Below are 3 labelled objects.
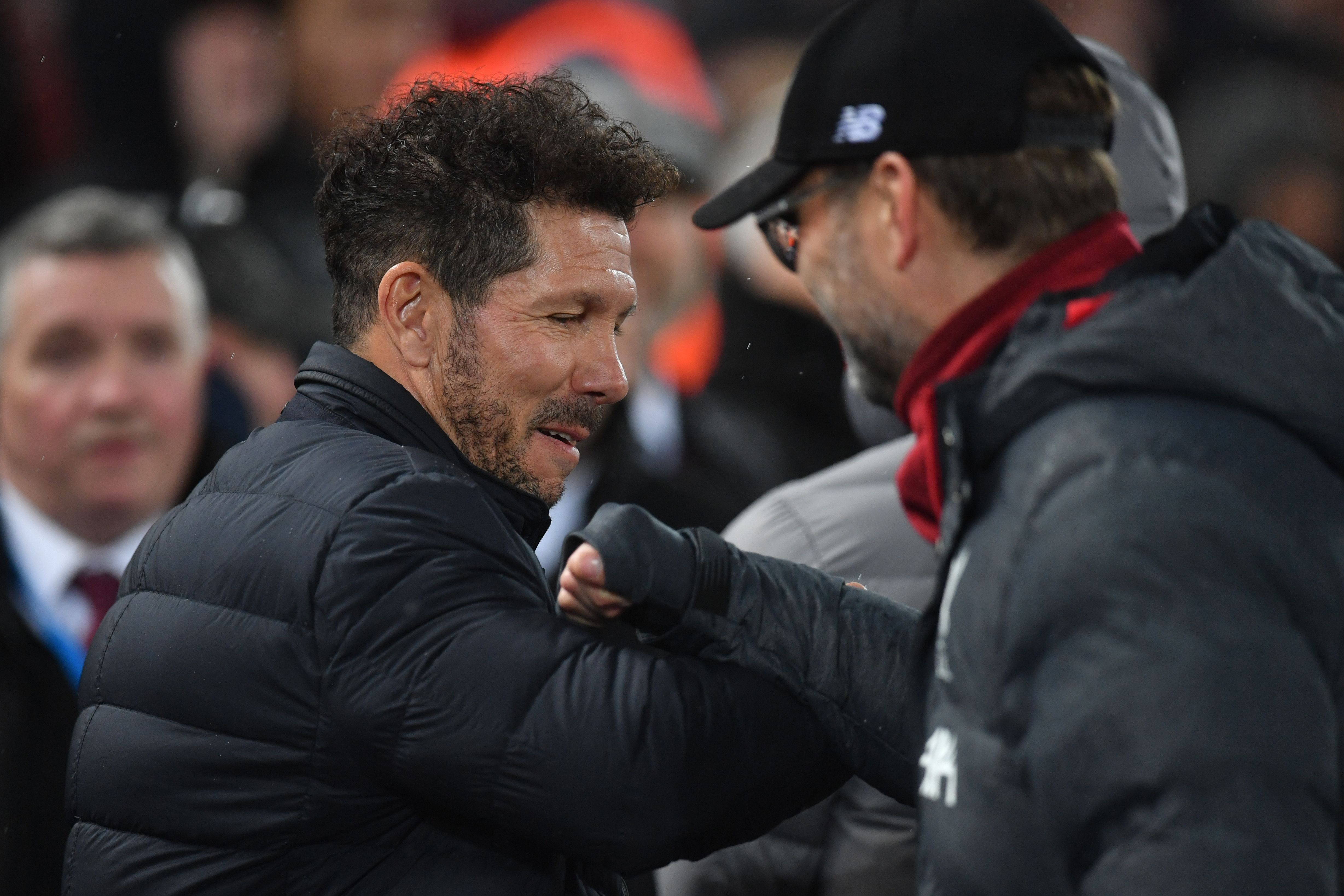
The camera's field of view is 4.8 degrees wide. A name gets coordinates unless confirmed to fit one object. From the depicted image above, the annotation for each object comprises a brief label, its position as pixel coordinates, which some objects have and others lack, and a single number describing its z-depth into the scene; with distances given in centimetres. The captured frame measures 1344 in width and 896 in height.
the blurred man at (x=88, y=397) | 1108
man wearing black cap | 982
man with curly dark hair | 1001
